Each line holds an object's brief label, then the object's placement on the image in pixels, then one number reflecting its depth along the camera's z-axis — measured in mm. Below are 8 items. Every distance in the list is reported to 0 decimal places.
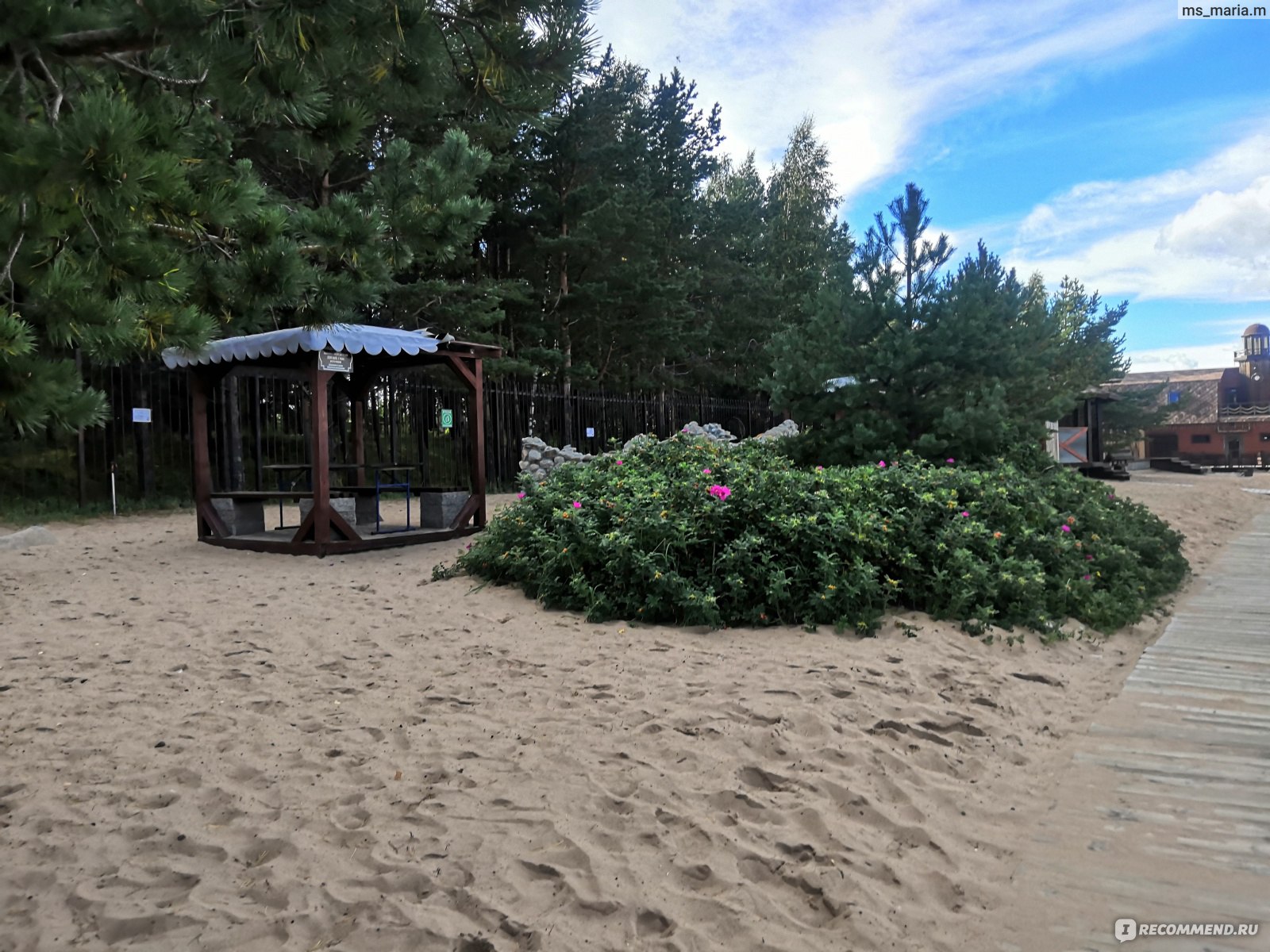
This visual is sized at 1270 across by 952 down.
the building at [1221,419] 40875
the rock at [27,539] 8773
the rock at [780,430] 15242
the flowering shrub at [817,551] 4977
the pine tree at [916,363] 8391
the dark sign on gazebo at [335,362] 8219
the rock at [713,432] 14875
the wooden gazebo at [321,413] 8273
